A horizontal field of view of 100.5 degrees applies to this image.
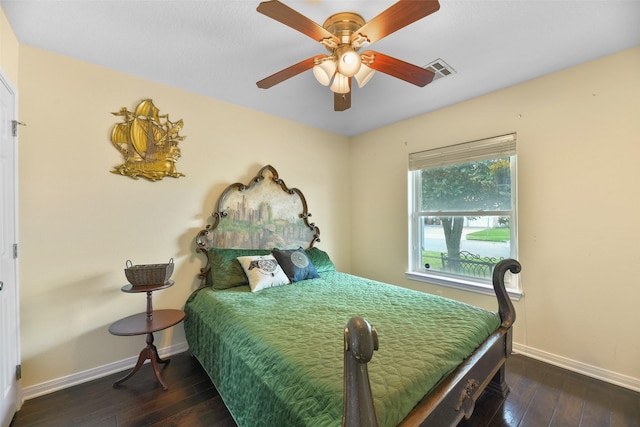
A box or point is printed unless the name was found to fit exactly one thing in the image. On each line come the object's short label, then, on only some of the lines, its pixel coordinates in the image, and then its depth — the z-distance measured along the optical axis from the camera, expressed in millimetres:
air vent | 2168
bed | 1052
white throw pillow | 2465
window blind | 2580
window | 2635
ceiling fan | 1224
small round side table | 1933
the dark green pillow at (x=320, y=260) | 3207
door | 1574
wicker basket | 1979
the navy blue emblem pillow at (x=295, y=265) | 2739
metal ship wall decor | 2309
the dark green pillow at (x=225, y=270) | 2518
